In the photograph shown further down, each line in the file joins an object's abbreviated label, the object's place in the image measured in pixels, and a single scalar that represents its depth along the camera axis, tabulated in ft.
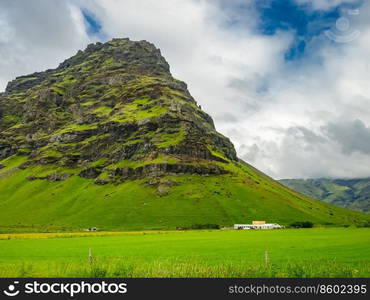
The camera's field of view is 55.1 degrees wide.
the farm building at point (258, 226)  609.83
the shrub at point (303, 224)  638.12
